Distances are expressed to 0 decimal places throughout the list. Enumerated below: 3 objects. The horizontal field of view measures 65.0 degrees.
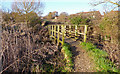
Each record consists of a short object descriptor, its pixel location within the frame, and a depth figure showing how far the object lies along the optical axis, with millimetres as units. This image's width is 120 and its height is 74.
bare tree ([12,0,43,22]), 8302
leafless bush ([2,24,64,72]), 3012
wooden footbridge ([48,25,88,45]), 5000
